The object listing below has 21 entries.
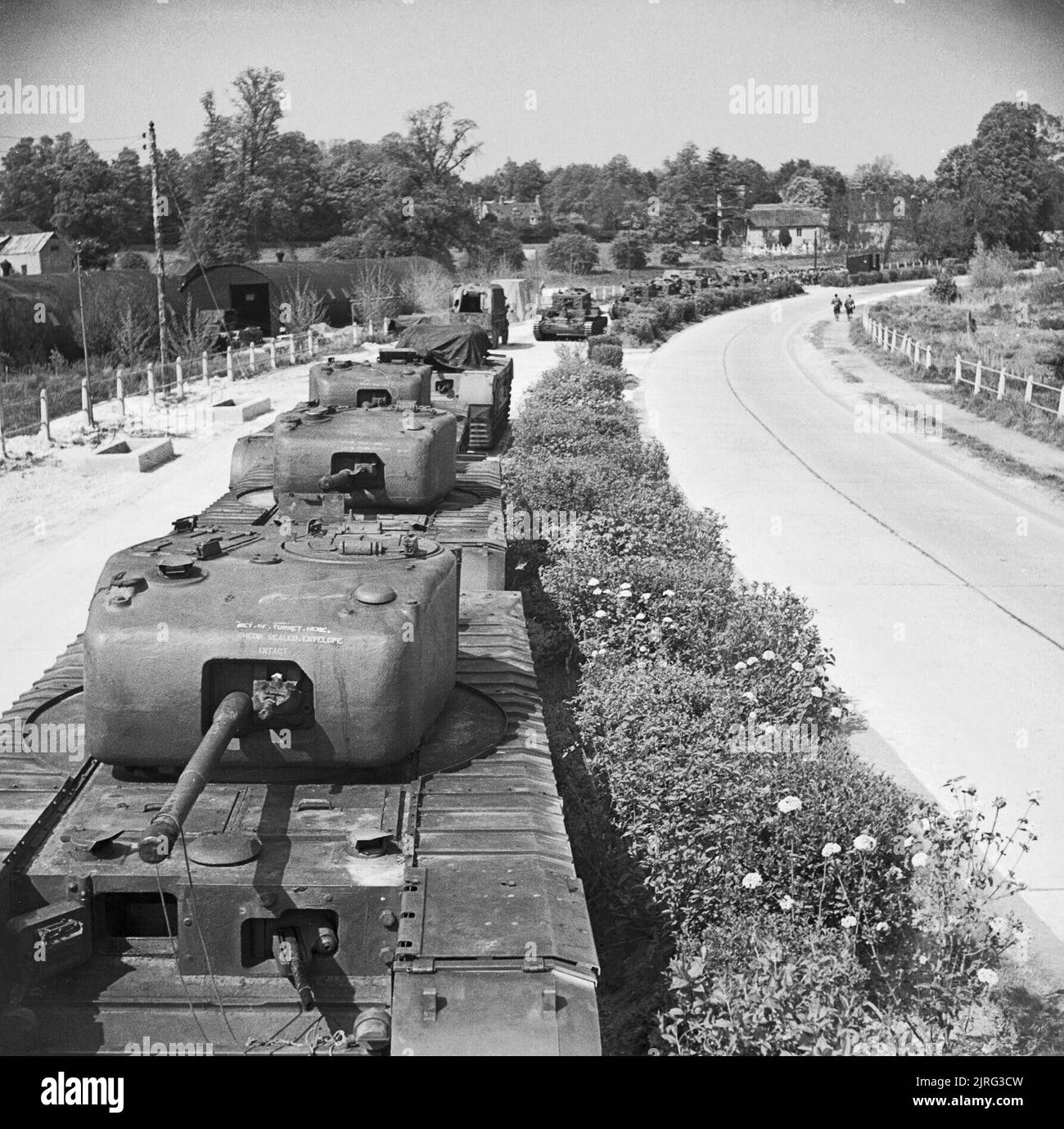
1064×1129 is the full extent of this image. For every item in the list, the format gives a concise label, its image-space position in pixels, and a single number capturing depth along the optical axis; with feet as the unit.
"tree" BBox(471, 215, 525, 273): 229.86
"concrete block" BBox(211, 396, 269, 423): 95.61
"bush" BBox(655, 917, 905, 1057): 20.21
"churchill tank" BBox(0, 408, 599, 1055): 18.89
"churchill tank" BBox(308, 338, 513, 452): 54.65
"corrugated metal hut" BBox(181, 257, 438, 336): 146.51
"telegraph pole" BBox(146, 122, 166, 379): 104.88
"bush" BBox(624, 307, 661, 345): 160.66
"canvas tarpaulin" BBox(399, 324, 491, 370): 82.58
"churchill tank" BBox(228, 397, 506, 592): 39.73
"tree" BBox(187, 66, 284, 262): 165.27
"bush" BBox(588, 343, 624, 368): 122.93
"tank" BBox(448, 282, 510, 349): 122.11
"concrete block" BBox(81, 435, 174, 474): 76.64
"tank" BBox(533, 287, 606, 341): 154.10
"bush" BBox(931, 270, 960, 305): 225.15
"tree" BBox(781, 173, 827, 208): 460.55
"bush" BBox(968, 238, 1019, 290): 245.04
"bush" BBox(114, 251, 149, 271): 190.49
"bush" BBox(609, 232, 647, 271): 304.30
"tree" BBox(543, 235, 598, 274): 286.25
